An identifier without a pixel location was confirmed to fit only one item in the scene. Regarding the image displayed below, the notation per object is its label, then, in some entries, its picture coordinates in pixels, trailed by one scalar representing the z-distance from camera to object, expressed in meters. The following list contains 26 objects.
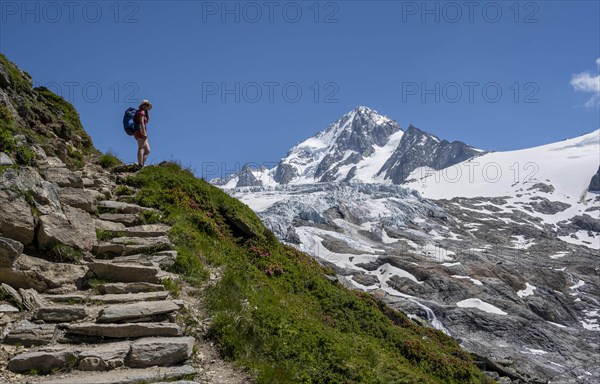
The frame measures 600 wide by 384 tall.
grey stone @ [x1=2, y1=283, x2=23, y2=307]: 9.06
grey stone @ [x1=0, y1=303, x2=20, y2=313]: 8.76
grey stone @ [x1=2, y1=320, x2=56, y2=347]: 8.19
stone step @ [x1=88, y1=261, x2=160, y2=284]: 10.70
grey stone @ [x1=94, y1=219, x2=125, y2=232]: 13.05
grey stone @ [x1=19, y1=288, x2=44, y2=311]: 9.09
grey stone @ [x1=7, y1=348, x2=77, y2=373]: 7.60
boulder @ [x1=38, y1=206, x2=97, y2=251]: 10.61
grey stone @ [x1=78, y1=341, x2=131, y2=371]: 7.77
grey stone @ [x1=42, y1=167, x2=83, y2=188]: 13.32
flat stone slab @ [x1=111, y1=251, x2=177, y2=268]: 11.80
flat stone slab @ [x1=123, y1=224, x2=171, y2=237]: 13.45
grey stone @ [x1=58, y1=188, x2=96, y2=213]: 13.05
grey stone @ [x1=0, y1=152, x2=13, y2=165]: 11.13
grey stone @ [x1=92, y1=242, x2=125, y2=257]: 11.84
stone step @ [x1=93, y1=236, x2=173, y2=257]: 11.96
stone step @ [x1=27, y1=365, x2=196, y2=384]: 7.29
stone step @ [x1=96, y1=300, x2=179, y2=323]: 8.89
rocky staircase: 7.70
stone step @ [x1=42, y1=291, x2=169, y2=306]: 9.72
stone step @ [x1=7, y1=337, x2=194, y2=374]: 7.70
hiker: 20.14
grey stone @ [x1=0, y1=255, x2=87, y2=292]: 9.45
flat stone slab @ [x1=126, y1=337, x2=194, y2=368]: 7.97
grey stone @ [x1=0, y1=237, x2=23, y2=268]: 9.09
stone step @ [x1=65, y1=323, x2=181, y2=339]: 8.59
